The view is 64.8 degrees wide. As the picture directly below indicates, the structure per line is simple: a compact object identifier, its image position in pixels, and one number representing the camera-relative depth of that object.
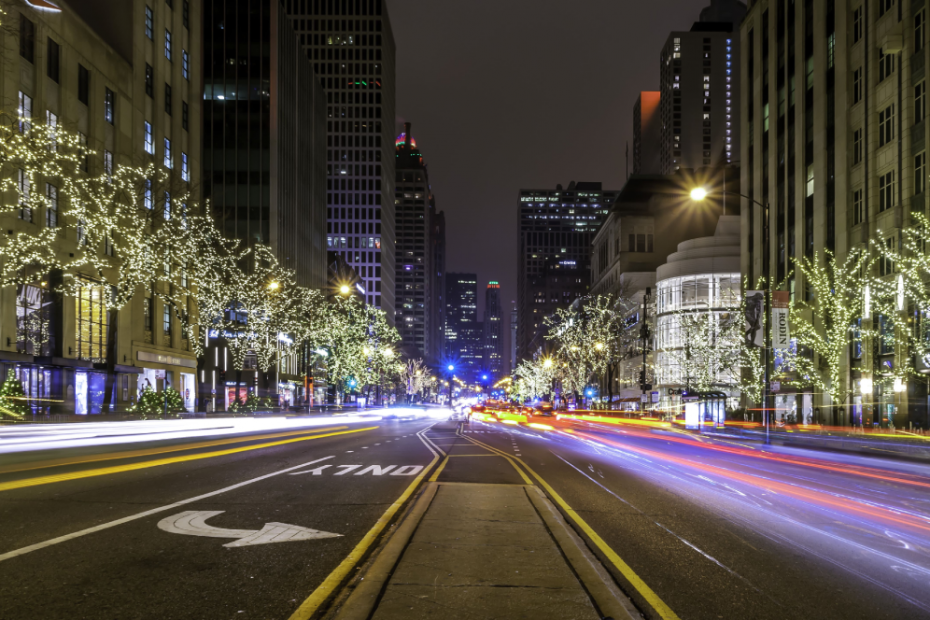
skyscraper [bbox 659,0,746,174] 196.88
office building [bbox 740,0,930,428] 39.81
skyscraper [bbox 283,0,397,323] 161.12
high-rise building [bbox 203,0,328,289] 85.88
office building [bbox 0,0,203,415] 36.44
